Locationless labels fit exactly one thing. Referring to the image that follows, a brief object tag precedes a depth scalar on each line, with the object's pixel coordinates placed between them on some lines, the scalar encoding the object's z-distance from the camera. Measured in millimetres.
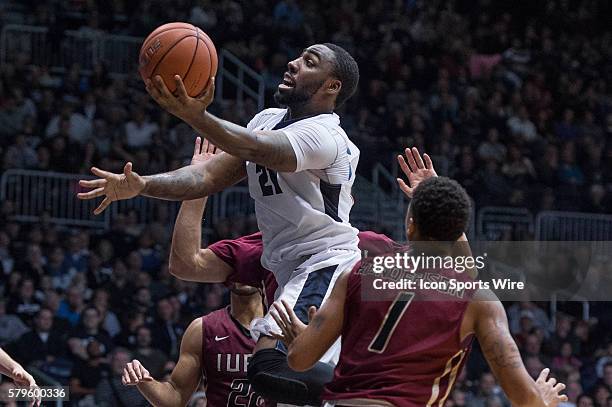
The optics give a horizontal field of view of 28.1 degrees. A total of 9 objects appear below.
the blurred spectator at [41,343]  10359
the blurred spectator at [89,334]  10477
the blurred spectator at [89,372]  9953
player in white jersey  4938
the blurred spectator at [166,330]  10914
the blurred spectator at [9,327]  10531
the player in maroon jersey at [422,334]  4039
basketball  4875
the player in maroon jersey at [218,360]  6184
